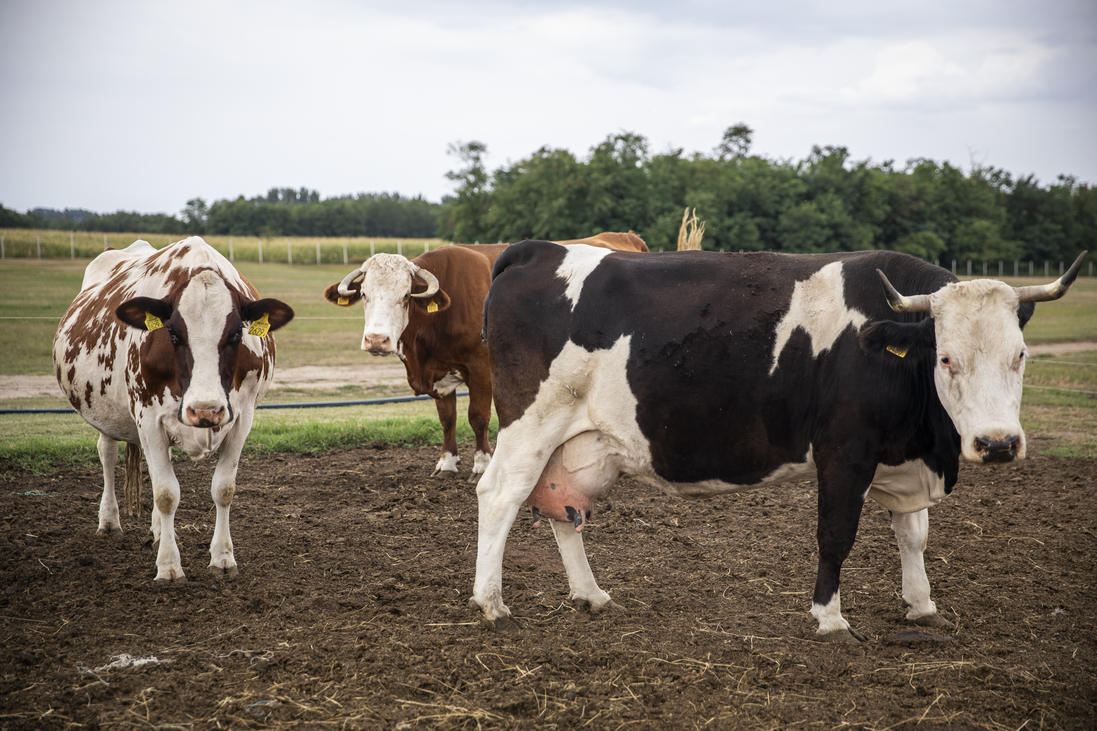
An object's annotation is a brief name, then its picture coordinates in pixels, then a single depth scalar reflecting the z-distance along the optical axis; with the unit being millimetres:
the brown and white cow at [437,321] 7773
